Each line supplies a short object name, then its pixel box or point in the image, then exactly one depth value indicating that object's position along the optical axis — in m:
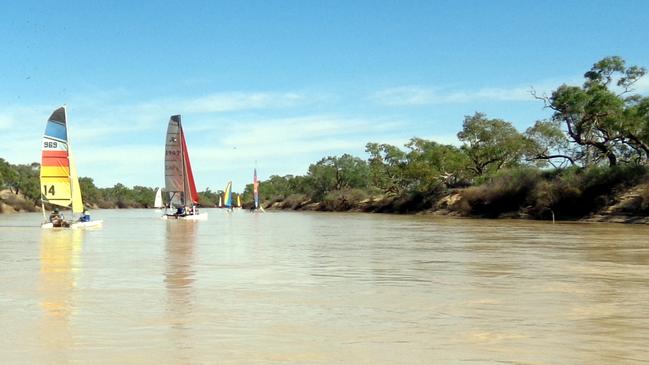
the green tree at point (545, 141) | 61.12
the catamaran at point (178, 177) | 59.10
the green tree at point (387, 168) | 102.64
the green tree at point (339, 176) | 128.25
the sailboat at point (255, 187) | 104.82
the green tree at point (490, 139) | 75.31
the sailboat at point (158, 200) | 128.38
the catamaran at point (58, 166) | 42.75
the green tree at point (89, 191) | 161.62
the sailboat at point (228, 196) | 116.36
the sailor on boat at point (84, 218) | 41.86
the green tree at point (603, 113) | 50.78
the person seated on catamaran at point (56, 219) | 40.38
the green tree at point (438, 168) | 81.69
